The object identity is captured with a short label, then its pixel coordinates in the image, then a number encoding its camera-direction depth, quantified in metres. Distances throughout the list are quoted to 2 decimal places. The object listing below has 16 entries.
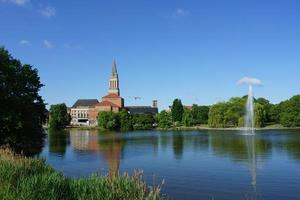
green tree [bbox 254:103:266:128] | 81.01
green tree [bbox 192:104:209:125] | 111.30
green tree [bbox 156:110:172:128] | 104.79
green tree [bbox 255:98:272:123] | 90.95
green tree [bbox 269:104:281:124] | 92.50
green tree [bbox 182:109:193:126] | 104.88
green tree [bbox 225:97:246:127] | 88.35
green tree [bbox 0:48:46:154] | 32.01
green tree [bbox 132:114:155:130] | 106.43
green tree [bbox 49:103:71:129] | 108.95
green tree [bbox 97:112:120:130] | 101.19
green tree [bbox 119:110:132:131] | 100.90
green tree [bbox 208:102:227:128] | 90.07
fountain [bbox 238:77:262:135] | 81.58
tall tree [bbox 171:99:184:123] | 113.64
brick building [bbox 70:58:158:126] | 139.81
